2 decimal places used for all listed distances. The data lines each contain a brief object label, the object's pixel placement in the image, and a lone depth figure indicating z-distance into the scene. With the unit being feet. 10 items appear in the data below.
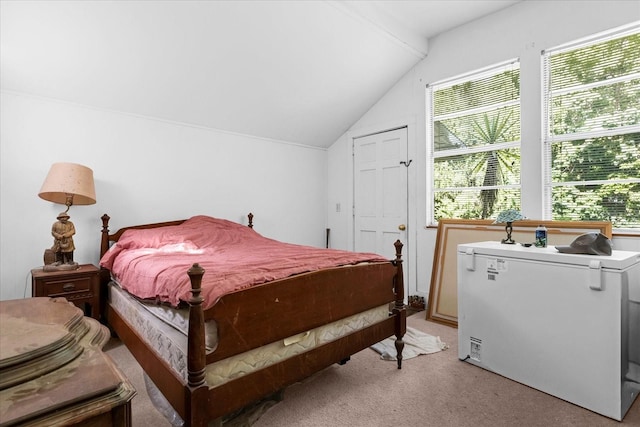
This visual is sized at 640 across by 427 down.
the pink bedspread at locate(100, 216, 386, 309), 5.58
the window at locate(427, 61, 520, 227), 11.01
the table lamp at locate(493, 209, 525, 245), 8.49
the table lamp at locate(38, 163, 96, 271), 8.68
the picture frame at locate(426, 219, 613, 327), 9.64
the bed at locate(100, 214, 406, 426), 4.72
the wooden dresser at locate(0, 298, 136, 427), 1.51
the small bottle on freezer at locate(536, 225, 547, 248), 7.75
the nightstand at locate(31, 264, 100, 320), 8.16
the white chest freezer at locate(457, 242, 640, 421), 6.09
